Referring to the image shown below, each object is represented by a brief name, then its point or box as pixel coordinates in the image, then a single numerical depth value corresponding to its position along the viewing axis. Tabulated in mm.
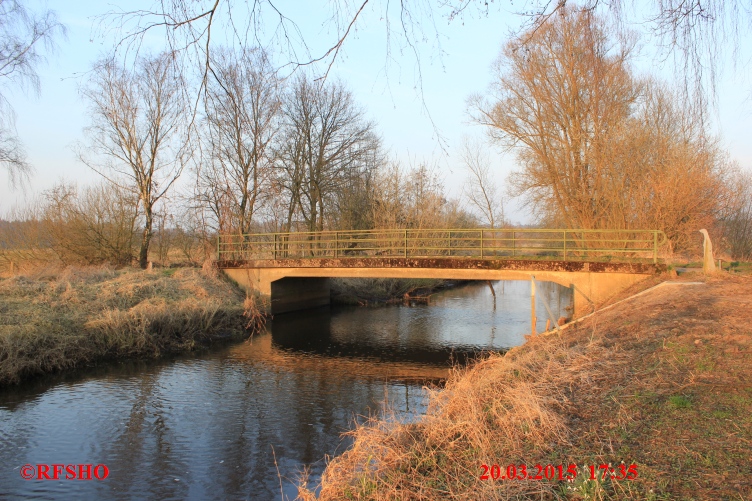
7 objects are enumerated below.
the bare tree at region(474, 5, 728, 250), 18141
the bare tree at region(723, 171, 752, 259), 23734
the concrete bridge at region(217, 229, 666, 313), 15547
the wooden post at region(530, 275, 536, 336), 13413
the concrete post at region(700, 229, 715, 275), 14321
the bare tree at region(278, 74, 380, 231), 27453
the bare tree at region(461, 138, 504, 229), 35188
